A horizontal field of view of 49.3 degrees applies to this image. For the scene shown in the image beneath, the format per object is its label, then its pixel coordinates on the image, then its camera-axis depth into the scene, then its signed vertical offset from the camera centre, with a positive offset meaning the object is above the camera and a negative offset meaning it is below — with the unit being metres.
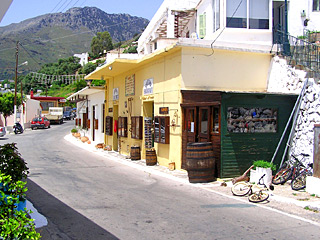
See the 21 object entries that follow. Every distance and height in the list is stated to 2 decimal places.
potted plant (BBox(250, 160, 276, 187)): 10.12 -1.75
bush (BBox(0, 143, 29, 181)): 5.52 -0.85
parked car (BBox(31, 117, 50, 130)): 43.00 -1.39
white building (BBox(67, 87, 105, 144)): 25.19 +0.05
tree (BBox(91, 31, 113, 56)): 110.62 +21.91
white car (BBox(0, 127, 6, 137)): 30.56 -1.74
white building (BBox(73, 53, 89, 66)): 101.04 +15.96
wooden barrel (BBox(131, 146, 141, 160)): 16.67 -1.98
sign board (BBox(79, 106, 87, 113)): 31.37 +0.25
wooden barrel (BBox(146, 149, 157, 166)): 14.67 -1.95
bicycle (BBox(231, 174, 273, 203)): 8.51 -2.10
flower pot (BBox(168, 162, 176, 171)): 13.20 -2.06
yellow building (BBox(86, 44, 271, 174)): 12.78 +1.12
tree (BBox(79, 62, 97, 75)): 79.98 +10.22
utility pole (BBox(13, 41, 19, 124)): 42.09 +0.28
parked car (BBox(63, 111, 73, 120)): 61.97 -0.59
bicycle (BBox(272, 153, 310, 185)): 10.38 -1.84
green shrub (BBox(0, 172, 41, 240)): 3.77 -1.21
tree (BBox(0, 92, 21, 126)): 44.59 +1.00
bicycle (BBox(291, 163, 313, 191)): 9.59 -1.95
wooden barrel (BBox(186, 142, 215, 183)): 10.69 -1.55
